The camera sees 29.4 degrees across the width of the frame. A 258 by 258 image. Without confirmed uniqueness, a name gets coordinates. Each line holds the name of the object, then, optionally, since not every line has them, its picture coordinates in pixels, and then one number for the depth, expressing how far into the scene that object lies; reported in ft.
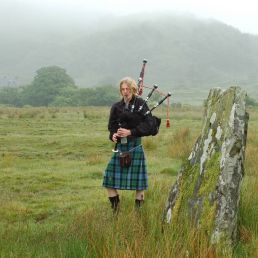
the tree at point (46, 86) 316.60
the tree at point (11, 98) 323.16
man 22.99
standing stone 16.49
